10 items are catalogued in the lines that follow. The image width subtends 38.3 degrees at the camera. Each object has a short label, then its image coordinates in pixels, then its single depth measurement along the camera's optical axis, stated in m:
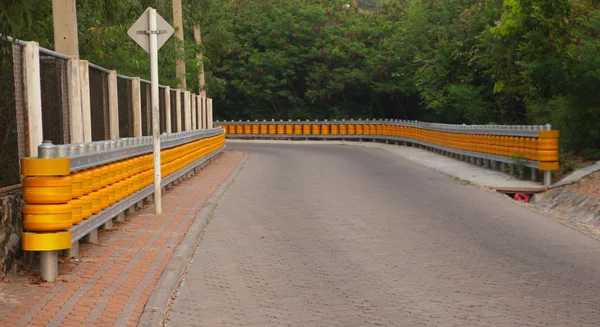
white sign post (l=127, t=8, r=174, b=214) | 13.55
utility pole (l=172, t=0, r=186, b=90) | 36.41
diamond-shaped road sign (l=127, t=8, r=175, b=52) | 13.61
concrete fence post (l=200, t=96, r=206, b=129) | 31.09
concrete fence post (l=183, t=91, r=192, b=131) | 25.67
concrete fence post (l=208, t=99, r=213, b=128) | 34.70
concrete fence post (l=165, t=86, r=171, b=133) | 20.88
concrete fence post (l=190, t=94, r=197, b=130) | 27.98
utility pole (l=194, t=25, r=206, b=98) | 45.12
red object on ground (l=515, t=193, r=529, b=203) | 18.14
